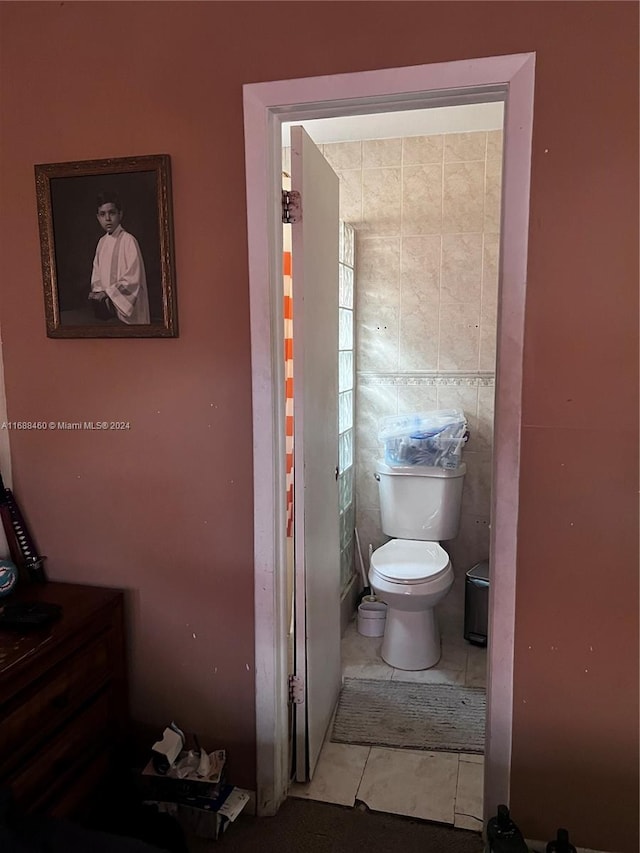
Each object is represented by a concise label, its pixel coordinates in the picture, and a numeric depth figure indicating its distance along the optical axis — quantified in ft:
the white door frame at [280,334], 5.19
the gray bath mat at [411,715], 7.82
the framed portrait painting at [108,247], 5.94
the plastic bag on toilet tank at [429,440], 9.94
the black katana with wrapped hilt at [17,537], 6.62
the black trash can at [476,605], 9.80
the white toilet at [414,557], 8.99
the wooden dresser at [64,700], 5.11
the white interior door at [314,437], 6.35
